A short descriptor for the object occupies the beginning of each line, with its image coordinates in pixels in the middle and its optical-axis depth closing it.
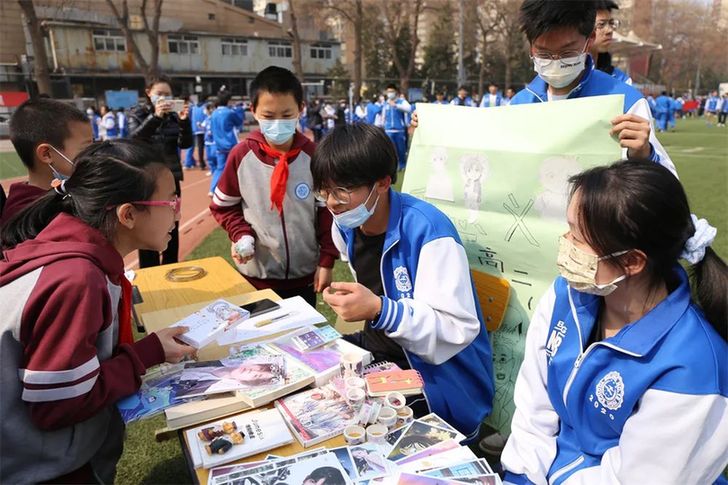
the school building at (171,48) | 30.64
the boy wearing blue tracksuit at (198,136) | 14.89
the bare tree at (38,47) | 14.27
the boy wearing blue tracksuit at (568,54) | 2.15
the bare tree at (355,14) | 25.78
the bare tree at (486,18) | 35.50
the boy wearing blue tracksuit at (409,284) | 1.82
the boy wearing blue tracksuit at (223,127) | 9.83
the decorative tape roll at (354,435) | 1.48
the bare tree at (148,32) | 19.90
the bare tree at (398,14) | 31.62
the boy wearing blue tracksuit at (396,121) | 13.11
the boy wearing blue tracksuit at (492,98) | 16.01
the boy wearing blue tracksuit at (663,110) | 22.88
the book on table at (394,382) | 1.67
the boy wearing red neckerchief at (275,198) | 2.85
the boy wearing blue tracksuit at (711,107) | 31.23
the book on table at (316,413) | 1.53
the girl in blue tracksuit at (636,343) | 1.30
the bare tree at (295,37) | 23.28
